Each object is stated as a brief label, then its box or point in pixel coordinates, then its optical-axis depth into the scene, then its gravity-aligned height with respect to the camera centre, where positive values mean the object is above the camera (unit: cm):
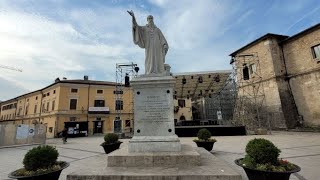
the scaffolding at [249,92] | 2348 +417
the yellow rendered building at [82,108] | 3033 +347
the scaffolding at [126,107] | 3279 +367
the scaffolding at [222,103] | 3238 +384
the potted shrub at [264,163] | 378 -78
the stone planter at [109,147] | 932 -81
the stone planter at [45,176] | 399 -89
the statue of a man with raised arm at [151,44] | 654 +280
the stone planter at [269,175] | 375 -93
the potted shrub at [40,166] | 407 -73
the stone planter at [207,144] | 917 -79
